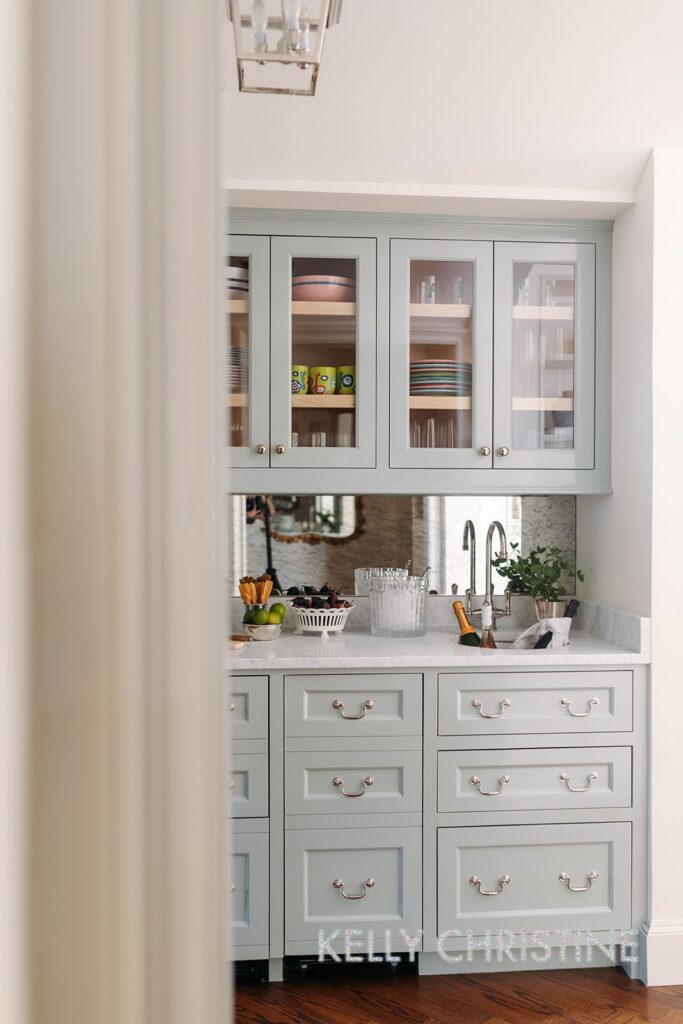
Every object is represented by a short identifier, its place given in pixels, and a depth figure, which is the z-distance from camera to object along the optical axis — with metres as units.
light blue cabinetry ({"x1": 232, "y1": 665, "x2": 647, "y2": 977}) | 2.43
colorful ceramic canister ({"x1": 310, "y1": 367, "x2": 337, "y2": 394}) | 2.71
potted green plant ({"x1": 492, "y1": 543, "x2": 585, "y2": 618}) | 2.90
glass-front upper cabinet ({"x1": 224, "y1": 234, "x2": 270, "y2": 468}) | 2.69
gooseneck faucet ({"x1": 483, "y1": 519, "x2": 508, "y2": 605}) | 2.81
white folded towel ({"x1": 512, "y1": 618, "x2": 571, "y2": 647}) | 2.63
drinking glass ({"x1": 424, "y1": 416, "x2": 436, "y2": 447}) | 2.74
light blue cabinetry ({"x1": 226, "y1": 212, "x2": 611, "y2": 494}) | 2.69
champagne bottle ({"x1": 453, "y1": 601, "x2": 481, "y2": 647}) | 2.70
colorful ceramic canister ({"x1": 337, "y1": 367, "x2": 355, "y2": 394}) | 2.72
